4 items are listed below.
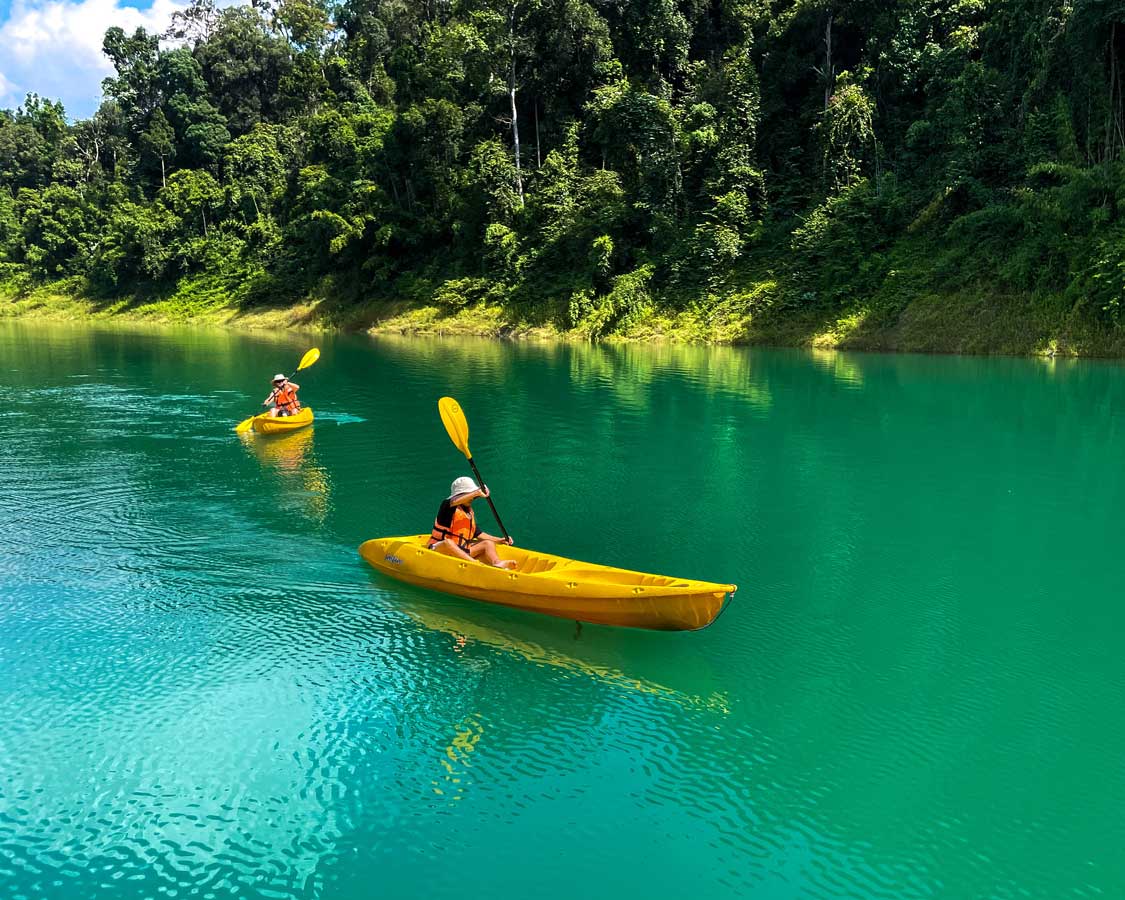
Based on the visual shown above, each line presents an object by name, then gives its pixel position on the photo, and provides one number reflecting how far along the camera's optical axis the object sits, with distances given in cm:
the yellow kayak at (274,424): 1741
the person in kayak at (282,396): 1783
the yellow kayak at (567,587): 713
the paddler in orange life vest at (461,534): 871
